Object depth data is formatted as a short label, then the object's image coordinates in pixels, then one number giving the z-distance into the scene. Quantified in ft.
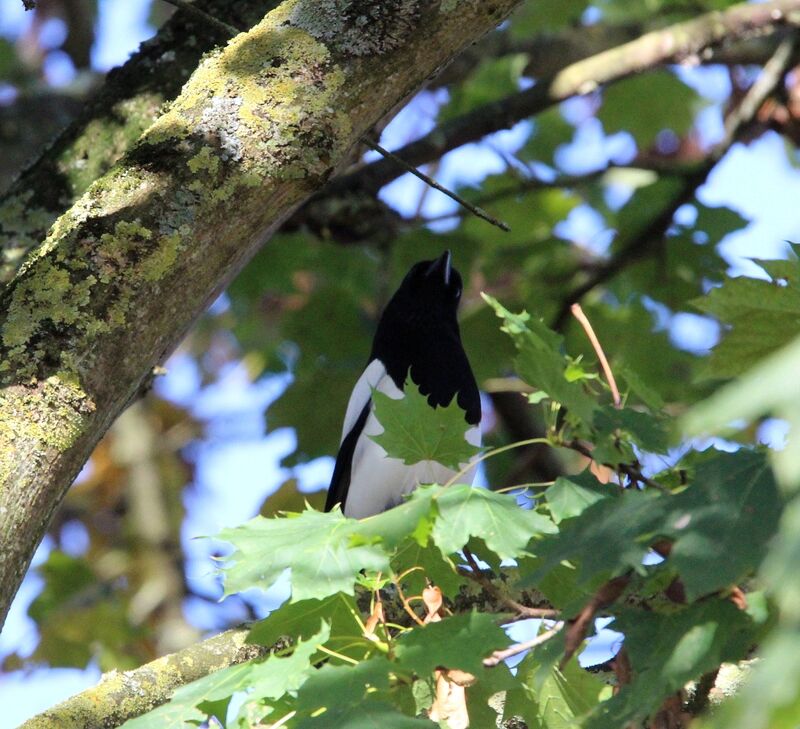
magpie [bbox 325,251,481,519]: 36.18
